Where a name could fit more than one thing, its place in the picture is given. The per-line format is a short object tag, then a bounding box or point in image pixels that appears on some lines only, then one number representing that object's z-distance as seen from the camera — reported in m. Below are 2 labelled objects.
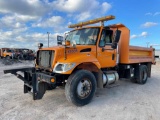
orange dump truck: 3.38
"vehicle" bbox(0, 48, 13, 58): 19.92
